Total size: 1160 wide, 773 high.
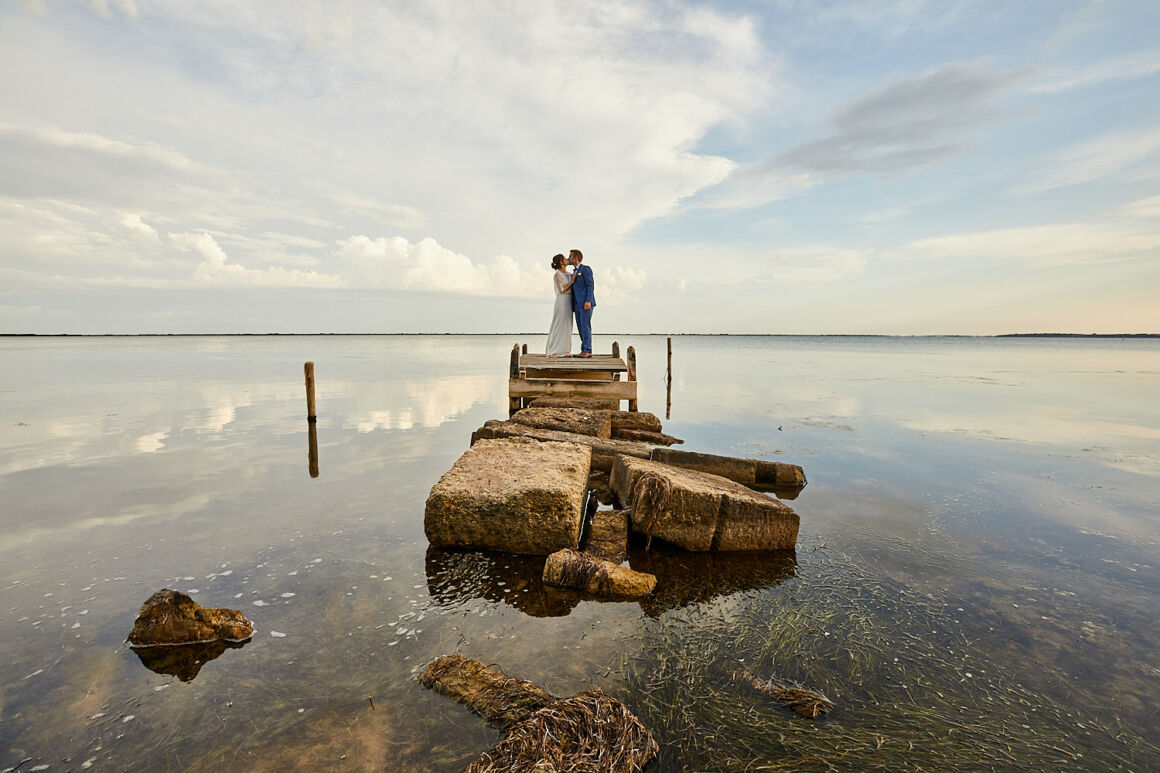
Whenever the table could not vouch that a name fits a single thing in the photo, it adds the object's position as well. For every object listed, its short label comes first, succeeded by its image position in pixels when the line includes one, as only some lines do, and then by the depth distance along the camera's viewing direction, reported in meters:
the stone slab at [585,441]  9.30
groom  14.89
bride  15.12
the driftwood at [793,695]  3.64
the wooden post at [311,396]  15.71
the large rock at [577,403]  13.84
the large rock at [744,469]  9.70
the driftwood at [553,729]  3.01
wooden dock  14.93
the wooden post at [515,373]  16.11
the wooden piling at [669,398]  19.95
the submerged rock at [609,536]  6.33
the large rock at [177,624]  4.30
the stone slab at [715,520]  6.38
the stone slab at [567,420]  10.74
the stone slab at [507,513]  6.04
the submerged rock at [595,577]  5.30
